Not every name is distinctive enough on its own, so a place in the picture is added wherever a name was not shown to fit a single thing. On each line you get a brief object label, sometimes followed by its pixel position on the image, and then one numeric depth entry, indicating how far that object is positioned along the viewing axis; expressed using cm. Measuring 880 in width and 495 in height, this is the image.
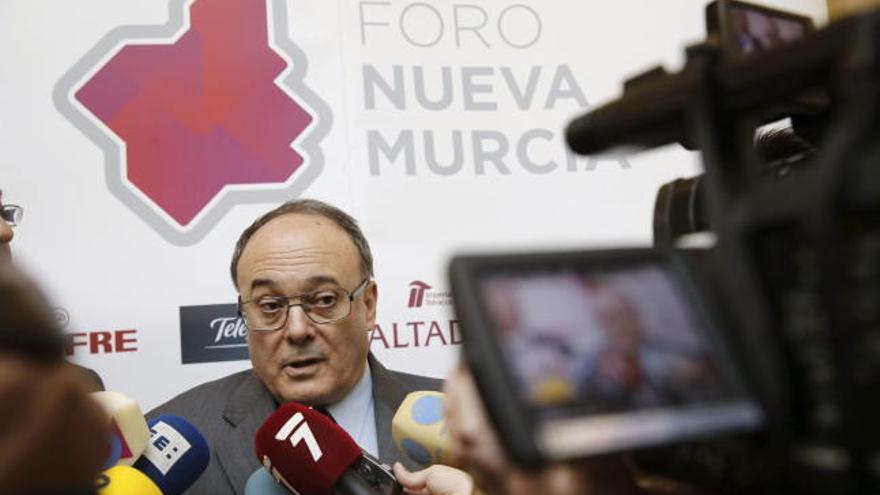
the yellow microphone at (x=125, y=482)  106
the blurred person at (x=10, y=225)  166
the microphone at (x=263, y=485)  134
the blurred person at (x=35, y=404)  35
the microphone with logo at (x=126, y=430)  127
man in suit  177
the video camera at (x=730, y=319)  39
